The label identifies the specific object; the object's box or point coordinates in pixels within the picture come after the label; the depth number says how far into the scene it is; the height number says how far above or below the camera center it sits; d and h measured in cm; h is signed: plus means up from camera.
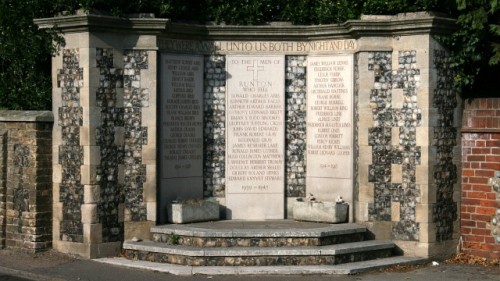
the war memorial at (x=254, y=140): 1234 -10
